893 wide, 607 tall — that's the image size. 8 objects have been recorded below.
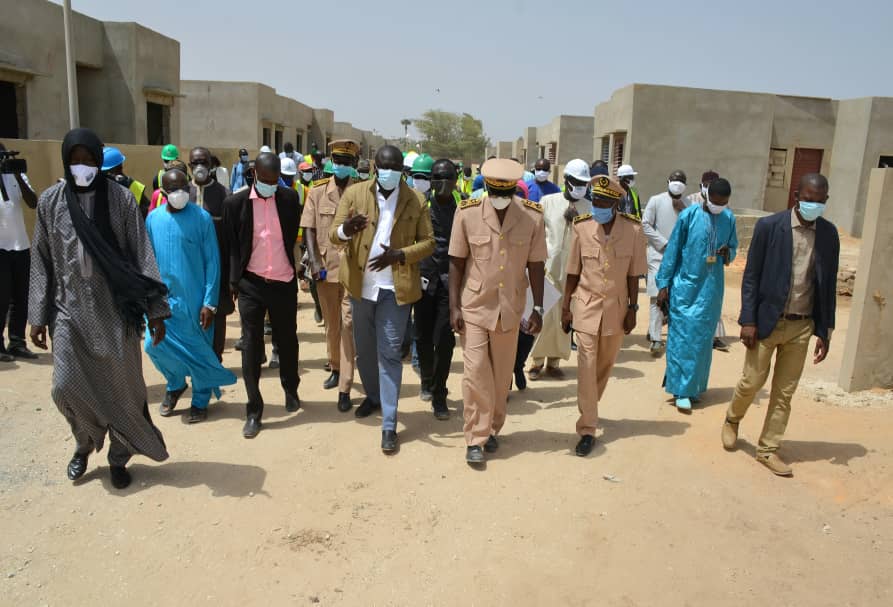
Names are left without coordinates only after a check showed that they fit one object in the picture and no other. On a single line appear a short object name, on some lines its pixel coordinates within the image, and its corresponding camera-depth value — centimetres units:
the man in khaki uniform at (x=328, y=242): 558
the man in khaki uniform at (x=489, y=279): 430
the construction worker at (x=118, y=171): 525
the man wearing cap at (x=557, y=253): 623
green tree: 6147
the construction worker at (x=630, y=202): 769
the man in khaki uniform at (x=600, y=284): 464
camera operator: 639
